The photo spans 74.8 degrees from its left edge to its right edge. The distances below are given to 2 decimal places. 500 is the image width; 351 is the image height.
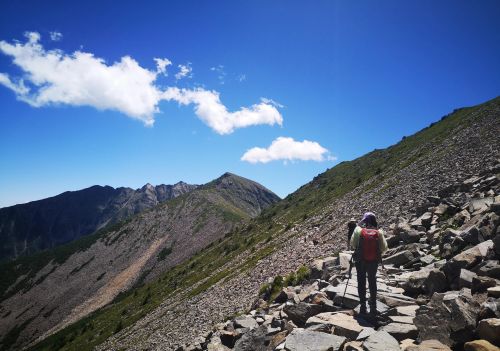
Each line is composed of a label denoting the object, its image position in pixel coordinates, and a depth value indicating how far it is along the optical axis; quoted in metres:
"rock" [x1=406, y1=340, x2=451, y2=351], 8.23
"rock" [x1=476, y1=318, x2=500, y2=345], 7.91
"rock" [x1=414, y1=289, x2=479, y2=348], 8.73
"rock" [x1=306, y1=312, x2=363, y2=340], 10.47
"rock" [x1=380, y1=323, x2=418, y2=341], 9.67
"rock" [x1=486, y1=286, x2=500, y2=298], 9.56
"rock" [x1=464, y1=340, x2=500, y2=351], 7.57
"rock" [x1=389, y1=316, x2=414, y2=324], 10.45
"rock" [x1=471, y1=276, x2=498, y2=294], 10.15
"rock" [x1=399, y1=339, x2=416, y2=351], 9.00
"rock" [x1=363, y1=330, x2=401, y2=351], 8.84
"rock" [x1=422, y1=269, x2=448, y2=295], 12.03
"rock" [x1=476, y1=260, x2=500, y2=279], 10.79
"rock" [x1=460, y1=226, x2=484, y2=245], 14.33
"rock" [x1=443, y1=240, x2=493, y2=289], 12.09
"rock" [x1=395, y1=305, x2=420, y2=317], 11.09
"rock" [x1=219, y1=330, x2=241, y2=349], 15.33
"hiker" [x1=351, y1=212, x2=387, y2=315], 12.07
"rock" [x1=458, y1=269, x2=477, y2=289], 10.93
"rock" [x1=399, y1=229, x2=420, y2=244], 20.17
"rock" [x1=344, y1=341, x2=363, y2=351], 9.08
